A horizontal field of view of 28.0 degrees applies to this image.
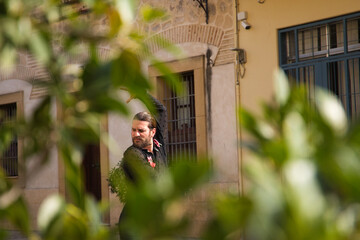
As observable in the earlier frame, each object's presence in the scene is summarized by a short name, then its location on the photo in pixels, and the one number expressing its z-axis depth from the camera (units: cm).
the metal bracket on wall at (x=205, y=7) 1229
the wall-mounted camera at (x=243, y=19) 1157
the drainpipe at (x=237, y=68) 1170
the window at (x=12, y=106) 1628
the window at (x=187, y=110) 1227
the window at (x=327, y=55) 1046
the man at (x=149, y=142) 659
